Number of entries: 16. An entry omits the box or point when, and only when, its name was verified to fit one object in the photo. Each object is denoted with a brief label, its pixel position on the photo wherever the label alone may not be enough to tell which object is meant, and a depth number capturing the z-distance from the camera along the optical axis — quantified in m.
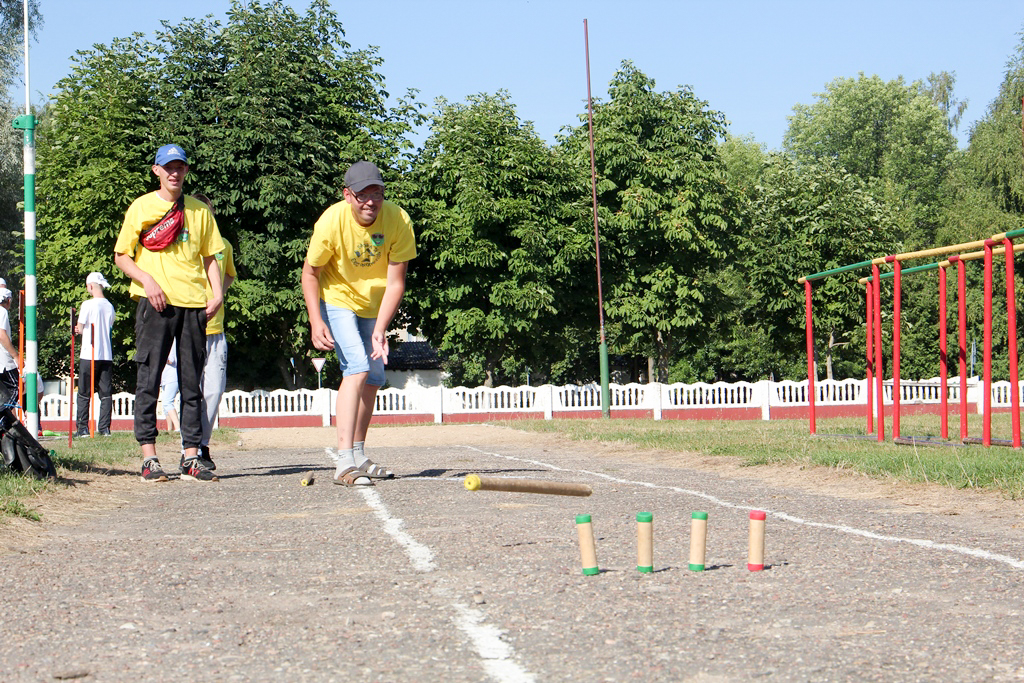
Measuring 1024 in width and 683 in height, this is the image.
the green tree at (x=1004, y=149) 39.41
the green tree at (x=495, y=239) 35.25
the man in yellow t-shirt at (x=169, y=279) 9.09
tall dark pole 30.67
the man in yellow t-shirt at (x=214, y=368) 9.77
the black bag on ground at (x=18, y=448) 8.60
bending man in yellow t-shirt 8.54
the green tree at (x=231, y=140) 32.88
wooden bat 5.34
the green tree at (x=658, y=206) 38.38
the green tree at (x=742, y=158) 65.20
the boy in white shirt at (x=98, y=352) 16.20
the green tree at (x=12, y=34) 37.72
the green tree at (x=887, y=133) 72.44
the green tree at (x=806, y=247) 41.72
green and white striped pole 11.51
